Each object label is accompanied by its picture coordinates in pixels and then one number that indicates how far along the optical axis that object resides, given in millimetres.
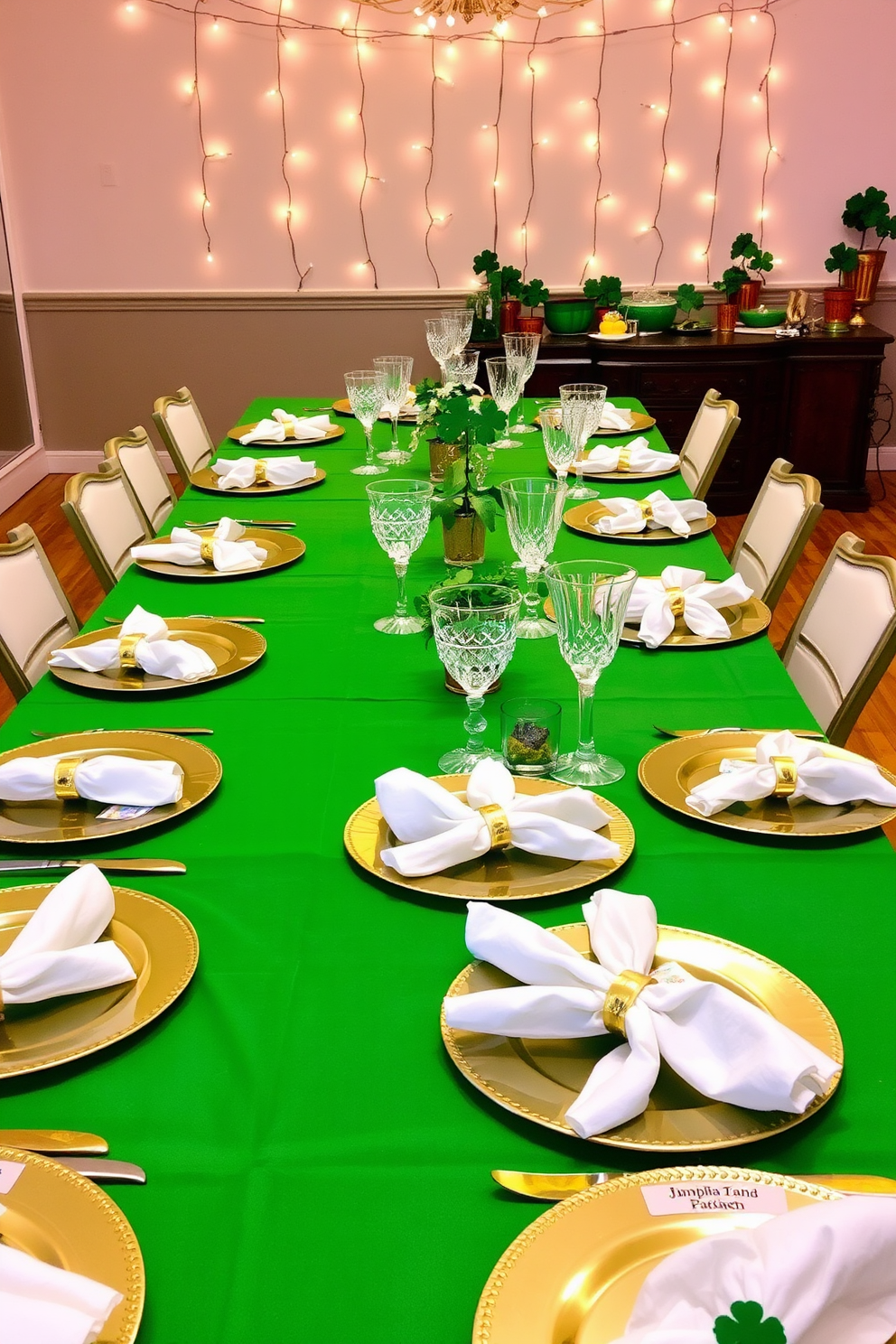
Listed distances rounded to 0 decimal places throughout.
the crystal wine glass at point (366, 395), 2414
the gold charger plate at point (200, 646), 1552
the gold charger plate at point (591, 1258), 632
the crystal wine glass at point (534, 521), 1637
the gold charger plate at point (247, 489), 2496
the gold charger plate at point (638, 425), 2926
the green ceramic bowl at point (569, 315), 4527
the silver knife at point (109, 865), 1122
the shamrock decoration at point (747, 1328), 527
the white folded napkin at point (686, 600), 1669
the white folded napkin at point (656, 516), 2123
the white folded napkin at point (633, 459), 2582
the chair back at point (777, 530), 2088
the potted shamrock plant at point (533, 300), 4477
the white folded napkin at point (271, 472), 2504
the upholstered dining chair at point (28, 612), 1830
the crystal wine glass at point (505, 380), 2557
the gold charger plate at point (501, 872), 1057
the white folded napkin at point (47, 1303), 603
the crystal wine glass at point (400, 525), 1691
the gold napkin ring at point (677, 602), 1705
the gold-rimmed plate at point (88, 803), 1181
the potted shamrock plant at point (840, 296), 4562
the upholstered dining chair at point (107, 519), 2309
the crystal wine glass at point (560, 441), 2176
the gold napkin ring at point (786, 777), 1191
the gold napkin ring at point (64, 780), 1223
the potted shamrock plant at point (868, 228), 4566
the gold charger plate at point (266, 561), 1990
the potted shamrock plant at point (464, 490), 1766
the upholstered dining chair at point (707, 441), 2863
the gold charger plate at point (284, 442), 2916
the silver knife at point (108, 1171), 760
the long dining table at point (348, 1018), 705
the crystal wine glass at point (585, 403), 2193
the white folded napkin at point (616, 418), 2961
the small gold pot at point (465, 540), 1938
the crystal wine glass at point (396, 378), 2480
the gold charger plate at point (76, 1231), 667
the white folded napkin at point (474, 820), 1081
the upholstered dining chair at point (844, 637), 1614
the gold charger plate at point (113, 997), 870
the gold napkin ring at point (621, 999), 836
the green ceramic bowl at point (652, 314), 4605
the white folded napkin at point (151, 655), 1558
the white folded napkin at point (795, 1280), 577
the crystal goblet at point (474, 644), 1275
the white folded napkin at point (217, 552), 2006
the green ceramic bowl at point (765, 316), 4629
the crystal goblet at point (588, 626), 1241
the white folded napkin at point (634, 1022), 772
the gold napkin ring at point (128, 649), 1580
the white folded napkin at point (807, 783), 1184
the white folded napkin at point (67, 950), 900
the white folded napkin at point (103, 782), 1220
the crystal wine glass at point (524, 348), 2598
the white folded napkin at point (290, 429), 2918
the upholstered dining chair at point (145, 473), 2727
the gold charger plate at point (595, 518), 2109
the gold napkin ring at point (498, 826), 1087
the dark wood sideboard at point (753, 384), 4418
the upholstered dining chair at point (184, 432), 3092
